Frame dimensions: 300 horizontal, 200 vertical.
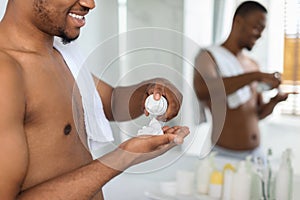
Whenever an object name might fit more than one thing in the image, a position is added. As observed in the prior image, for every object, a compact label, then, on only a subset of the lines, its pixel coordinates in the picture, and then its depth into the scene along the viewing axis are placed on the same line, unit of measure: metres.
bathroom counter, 1.51
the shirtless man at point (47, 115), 0.77
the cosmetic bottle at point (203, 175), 1.51
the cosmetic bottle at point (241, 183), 1.45
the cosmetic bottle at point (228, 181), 1.48
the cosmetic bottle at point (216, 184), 1.50
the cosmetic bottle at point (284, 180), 1.38
